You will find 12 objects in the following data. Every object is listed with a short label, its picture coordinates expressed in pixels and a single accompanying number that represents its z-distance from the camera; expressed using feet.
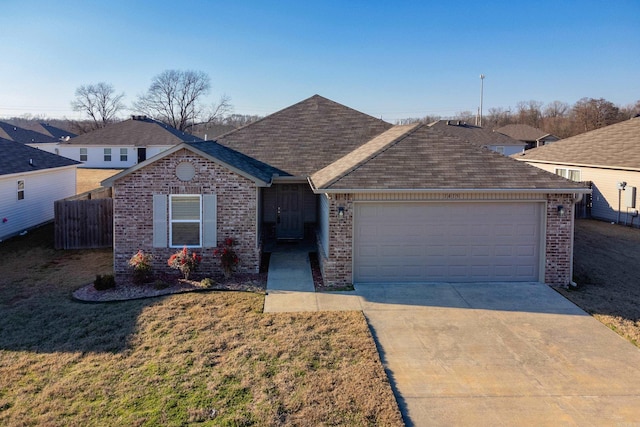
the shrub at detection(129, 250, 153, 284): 37.55
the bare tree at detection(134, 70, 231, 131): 239.09
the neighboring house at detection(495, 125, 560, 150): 199.41
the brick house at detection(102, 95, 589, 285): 37.60
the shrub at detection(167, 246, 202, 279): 37.96
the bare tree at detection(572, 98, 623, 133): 217.56
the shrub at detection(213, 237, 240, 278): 38.65
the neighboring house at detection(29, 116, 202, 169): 145.59
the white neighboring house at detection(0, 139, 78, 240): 56.65
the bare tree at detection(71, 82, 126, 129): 249.75
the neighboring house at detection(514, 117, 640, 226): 66.08
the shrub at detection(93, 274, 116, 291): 36.52
